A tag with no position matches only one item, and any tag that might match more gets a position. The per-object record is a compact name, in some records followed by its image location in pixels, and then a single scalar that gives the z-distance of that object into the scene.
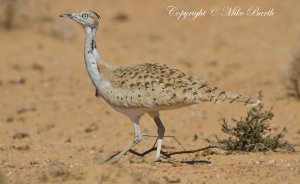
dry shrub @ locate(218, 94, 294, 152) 15.59
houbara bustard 13.30
